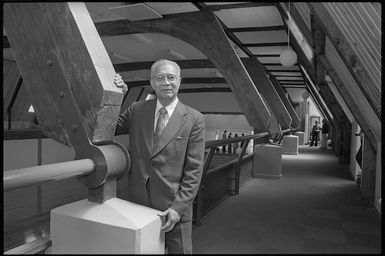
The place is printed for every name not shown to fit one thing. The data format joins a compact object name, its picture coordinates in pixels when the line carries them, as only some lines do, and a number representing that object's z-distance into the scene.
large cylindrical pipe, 1.09
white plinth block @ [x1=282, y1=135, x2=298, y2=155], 12.04
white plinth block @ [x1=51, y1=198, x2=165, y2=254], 1.21
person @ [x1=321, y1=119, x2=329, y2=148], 15.87
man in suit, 1.55
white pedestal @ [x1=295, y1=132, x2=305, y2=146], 17.61
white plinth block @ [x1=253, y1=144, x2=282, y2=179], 6.51
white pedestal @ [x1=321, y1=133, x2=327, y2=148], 15.84
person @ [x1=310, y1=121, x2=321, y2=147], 16.80
